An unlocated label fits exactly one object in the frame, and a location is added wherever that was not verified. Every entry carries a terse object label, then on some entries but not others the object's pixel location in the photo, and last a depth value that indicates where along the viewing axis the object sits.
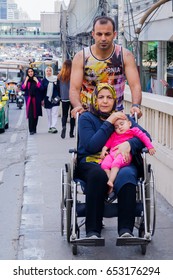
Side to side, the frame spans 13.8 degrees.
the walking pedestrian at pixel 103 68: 6.62
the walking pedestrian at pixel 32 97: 17.50
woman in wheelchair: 5.95
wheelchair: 5.91
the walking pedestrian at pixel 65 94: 15.46
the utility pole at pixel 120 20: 21.16
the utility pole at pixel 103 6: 24.27
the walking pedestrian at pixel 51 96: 16.92
